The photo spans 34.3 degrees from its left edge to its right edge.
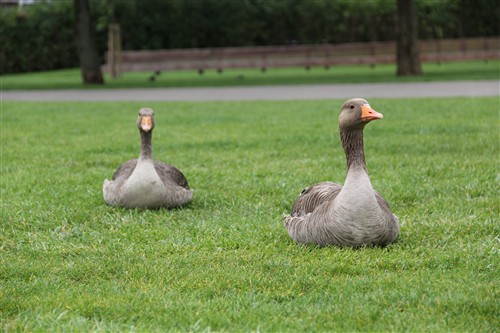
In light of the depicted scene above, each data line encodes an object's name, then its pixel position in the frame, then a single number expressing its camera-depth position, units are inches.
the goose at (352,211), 213.8
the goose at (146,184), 272.1
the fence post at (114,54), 1391.5
